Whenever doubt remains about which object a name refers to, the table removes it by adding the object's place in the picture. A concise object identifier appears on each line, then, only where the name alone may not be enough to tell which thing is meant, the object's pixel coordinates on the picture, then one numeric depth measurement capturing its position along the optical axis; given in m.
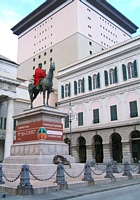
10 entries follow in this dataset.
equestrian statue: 16.31
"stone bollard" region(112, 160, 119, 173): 18.08
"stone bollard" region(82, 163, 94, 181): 12.28
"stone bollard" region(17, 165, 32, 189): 9.57
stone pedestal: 14.39
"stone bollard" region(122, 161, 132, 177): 15.55
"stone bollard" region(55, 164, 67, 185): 10.88
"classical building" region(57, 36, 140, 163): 34.94
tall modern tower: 56.62
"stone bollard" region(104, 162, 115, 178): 13.96
